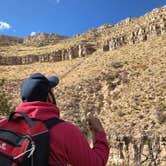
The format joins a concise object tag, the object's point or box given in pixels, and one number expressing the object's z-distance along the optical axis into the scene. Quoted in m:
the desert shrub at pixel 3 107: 11.76
